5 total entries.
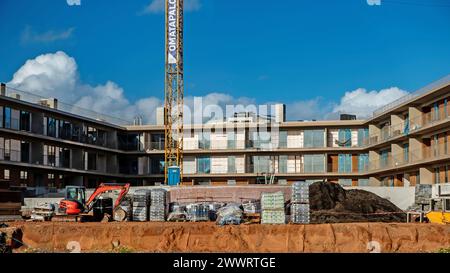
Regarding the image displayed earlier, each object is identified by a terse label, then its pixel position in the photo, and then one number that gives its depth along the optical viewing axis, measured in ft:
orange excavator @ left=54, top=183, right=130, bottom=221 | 131.23
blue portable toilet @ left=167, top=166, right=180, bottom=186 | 220.64
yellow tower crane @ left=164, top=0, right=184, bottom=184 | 238.27
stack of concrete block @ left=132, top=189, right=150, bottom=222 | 130.31
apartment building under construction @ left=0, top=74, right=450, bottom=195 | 186.70
